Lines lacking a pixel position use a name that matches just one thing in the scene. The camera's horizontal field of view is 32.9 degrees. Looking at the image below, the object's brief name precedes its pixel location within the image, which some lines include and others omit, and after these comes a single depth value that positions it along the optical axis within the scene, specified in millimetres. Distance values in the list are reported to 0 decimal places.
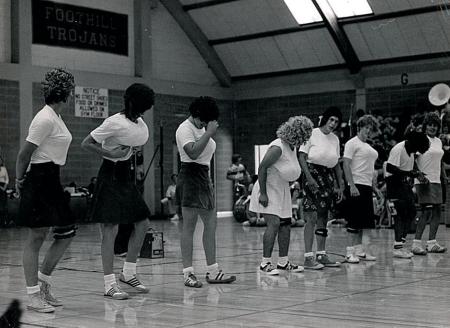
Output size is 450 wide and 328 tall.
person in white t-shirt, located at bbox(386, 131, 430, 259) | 9609
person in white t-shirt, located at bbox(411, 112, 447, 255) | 10055
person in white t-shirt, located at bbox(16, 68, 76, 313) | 5797
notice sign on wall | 20172
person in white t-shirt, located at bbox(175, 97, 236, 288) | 7184
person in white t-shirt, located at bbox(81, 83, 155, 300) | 6414
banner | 19328
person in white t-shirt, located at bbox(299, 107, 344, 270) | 8570
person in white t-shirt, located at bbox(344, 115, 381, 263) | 9039
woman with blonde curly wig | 8086
